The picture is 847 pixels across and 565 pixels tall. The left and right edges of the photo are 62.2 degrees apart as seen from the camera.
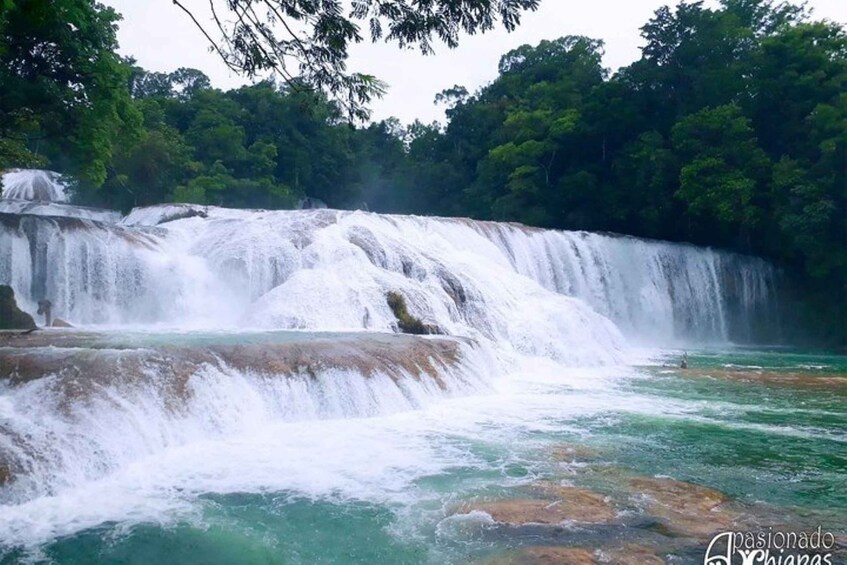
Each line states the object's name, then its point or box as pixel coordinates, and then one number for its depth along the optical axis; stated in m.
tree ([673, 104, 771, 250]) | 23.86
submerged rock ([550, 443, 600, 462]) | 7.14
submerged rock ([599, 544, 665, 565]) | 4.46
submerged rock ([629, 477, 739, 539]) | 5.11
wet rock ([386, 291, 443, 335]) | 13.62
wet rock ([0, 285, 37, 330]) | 11.68
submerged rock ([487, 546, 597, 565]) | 4.46
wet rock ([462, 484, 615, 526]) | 5.26
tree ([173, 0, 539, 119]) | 4.62
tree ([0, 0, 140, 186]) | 13.98
